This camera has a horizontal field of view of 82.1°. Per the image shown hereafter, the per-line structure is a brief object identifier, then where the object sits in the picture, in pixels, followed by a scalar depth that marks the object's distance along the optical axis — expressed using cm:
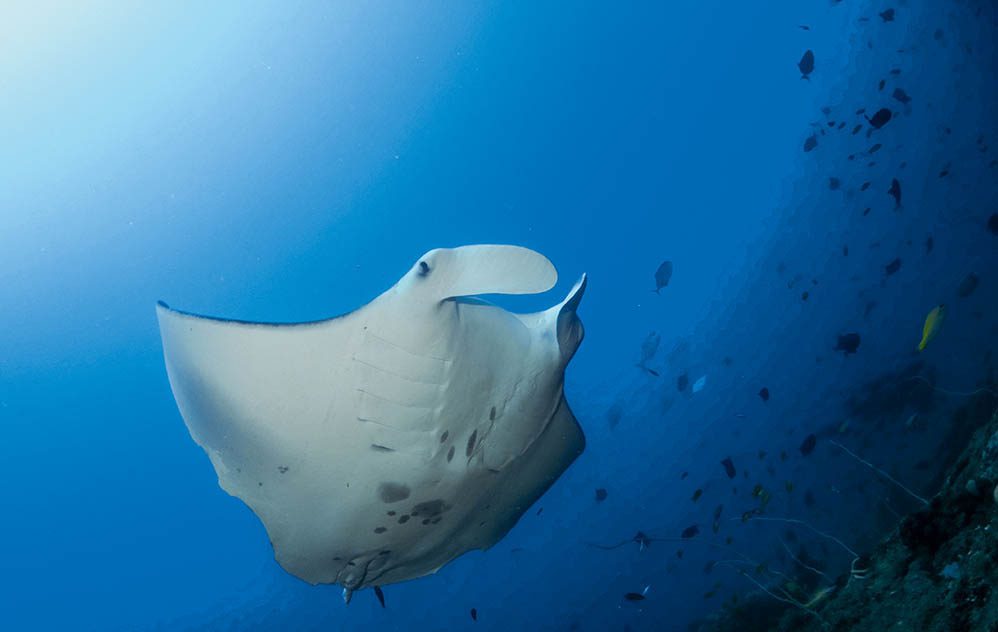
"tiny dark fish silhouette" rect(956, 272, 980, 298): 755
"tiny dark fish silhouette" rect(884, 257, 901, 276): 752
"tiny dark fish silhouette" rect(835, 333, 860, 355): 623
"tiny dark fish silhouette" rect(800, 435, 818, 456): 659
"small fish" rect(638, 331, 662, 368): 1137
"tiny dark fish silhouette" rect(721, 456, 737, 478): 638
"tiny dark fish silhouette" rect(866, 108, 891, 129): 584
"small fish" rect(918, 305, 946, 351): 537
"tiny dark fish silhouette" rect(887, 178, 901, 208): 623
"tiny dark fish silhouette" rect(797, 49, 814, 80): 740
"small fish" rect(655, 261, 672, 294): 896
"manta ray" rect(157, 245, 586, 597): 235
